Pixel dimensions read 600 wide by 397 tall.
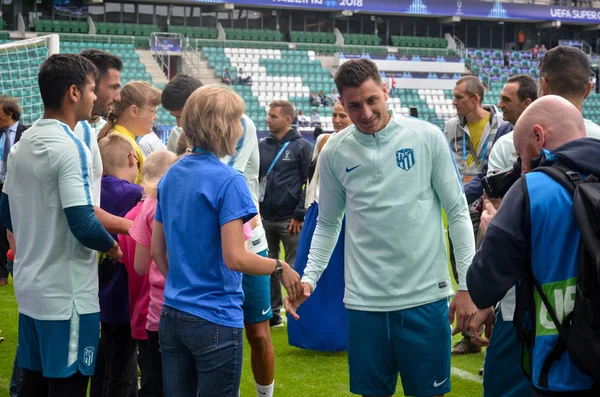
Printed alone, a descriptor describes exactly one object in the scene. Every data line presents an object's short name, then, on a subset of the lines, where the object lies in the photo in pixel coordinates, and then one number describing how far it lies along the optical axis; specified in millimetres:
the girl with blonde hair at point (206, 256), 2822
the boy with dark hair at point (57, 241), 3150
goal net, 9828
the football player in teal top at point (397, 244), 3125
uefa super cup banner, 35062
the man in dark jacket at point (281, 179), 7102
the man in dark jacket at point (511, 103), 5352
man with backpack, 2129
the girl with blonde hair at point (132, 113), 4426
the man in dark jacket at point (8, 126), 8039
